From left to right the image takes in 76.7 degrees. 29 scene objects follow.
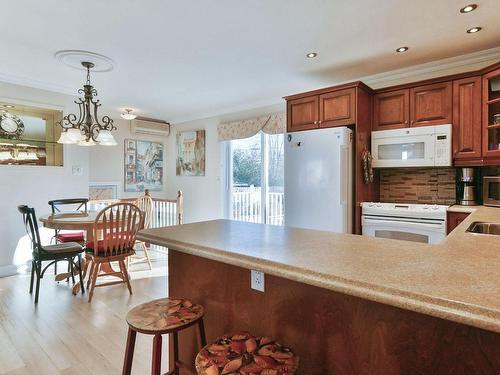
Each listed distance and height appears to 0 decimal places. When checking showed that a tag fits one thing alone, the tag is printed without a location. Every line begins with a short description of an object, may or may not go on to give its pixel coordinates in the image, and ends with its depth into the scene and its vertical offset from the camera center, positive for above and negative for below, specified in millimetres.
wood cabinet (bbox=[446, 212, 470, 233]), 2766 -315
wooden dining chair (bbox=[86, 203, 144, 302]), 3186 -601
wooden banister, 5346 -473
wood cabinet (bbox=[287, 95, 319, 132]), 3512 +800
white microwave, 3002 +362
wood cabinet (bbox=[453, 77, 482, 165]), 2856 +577
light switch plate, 4465 +193
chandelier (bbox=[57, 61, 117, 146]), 3102 +528
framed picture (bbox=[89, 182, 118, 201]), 5312 -125
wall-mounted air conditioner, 5738 +1068
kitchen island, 775 -378
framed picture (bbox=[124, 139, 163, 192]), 5754 +343
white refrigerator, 3131 +41
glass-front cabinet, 2787 +562
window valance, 4414 +850
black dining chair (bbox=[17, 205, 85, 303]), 3049 -675
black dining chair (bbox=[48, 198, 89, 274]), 3774 -344
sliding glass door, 4633 +69
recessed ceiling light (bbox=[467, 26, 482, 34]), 2494 +1223
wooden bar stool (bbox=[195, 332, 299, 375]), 984 -574
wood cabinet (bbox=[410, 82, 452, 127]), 3018 +774
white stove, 2809 -359
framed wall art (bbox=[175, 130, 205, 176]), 5664 +558
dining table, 3150 -398
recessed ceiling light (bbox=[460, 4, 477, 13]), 2178 +1220
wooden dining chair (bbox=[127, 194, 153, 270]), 4389 -318
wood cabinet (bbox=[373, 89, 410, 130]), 3258 +779
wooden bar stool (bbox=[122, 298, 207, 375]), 1259 -564
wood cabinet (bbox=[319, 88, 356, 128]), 3227 +793
